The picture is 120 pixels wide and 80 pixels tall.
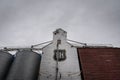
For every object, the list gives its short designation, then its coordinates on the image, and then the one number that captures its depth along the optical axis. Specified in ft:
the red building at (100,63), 53.73
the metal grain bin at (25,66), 49.52
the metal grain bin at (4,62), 52.89
